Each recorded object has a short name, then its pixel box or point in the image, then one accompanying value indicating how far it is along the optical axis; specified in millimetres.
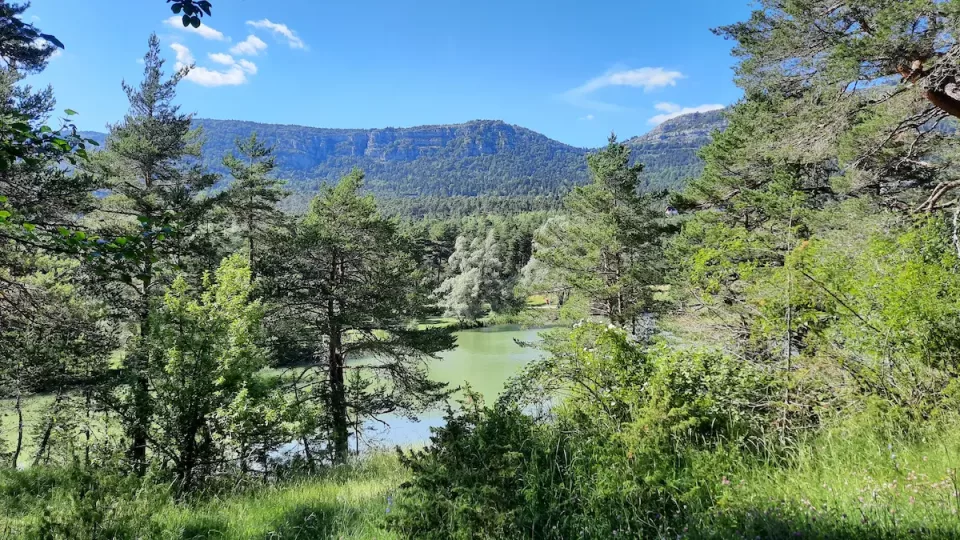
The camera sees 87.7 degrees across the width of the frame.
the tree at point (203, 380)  5285
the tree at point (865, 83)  6137
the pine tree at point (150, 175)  9835
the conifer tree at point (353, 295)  11602
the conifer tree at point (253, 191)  15469
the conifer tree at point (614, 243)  15820
